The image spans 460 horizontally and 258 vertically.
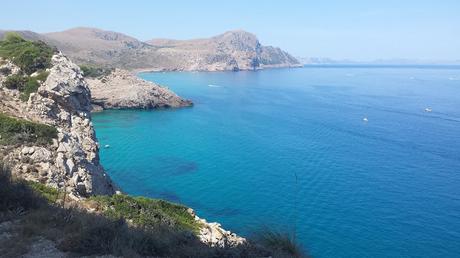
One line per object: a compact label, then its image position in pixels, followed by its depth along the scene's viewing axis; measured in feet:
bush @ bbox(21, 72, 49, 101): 86.87
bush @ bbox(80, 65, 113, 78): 298.76
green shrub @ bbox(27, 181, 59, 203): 51.48
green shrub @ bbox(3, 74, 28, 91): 87.66
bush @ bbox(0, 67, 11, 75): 92.06
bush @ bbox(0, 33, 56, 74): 96.07
